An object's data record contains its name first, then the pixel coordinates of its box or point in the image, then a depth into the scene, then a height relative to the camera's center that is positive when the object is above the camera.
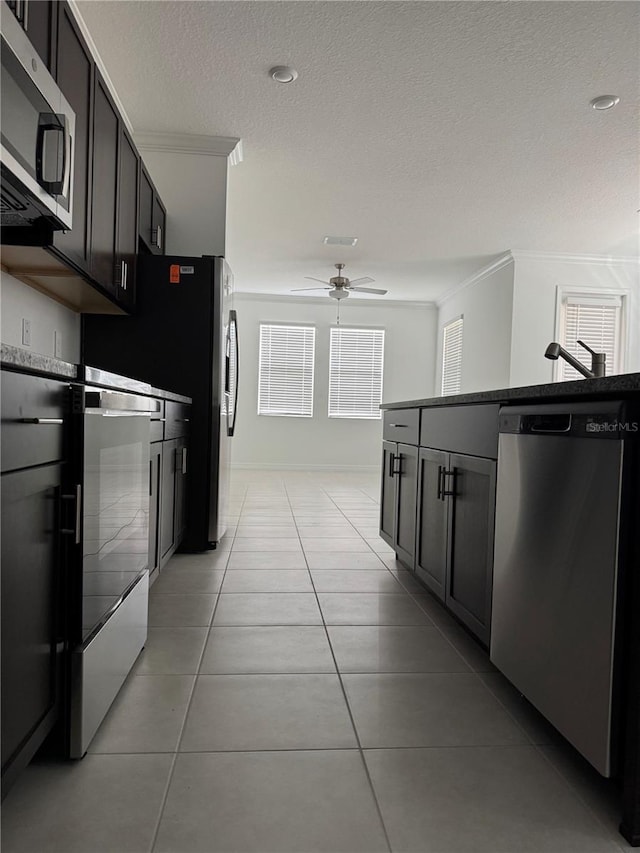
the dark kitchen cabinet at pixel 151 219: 3.35 +1.20
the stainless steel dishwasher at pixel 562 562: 1.17 -0.33
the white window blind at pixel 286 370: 8.98 +0.71
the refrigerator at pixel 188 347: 3.37 +0.38
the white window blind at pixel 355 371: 9.08 +0.74
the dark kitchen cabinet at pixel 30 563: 1.02 -0.30
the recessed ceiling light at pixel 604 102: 3.29 +1.88
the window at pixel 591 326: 6.48 +1.13
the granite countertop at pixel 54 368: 1.01 +0.08
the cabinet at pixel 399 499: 2.85 -0.43
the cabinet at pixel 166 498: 2.46 -0.42
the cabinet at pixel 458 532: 1.88 -0.42
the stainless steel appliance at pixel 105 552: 1.30 -0.38
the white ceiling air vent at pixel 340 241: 6.12 +1.90
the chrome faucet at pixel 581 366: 2.56 +0.30
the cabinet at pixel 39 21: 1.70 +1.19
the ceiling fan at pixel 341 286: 6.90 +1.62
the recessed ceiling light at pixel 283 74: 3.08 +1.85
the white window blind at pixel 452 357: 8.15 +0.94
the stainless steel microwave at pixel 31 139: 1.54 +0.78
